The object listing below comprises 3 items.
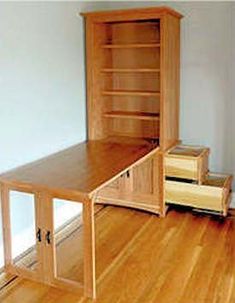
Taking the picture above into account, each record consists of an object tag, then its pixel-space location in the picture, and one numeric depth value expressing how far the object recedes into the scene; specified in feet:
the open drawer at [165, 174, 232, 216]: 11.57
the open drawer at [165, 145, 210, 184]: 11.57
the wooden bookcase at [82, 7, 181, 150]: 11.37
